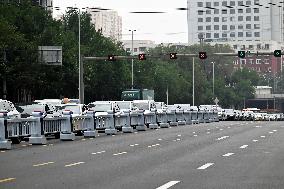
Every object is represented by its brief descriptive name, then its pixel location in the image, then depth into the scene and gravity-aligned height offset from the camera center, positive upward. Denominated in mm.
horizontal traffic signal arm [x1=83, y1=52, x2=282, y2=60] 78875 +2846
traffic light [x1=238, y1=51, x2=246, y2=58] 80888 +2987
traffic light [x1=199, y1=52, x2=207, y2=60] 80250 +2900
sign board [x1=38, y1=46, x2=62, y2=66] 75812 +2812
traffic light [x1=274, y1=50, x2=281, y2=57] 78956 +2978
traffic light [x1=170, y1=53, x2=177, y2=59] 82269 +2924
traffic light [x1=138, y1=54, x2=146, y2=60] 83250 +2840
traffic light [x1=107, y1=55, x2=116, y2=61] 82625 +2743
